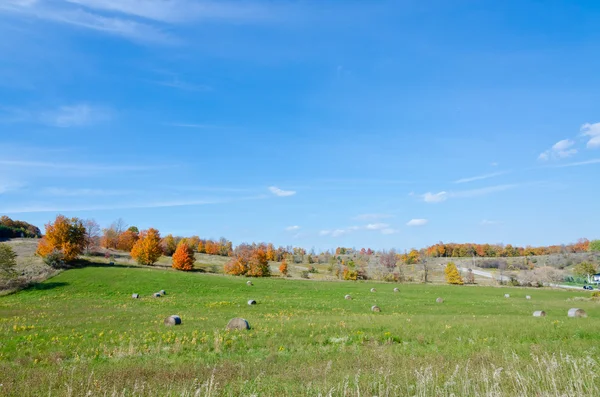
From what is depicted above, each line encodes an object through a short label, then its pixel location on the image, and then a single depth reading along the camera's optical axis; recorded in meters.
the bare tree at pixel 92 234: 107.38
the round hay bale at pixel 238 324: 20.61
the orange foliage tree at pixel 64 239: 74.06
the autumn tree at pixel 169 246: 143.75
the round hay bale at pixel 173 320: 22.61
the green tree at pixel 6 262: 53.84
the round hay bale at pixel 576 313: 28.19
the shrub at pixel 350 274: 100.94
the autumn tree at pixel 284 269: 108.56
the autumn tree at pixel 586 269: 116.38
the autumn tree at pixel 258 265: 90.88
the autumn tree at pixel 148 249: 96.75
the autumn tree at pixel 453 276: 98.19
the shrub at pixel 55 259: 69.31
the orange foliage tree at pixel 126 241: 146.12
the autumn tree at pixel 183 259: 92.88
